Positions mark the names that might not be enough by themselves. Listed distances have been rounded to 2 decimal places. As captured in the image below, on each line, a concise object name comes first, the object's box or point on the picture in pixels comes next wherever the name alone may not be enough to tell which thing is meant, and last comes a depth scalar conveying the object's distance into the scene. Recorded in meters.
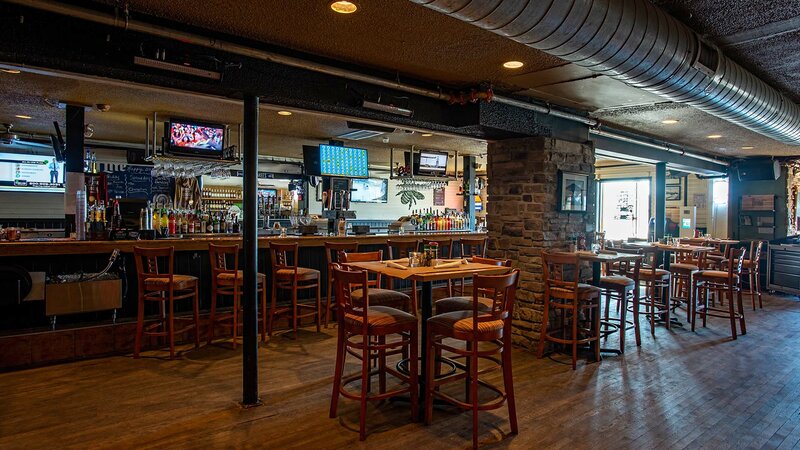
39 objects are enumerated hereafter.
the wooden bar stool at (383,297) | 3.81
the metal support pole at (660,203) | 9.37
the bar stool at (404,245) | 5.86
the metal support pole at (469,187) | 10.56
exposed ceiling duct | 2.25
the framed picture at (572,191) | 5.56
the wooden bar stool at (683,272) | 6.43
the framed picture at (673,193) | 11.98
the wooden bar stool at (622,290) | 5.18
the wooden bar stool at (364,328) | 3.19
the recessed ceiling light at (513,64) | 4.04
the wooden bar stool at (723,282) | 5.99
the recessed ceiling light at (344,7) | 2.93
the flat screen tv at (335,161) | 7.82
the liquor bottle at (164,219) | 6.45
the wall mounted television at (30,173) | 9.53
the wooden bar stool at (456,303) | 3.83
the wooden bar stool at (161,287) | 4.64
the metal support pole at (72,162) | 5.70
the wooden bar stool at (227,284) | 5.08
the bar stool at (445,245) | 6.02
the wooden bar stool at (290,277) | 5.57
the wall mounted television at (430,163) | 9.22
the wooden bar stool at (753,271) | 8.03
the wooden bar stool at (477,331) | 3.08
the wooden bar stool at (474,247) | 6.29
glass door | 12.54
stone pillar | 5.41
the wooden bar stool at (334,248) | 5.89
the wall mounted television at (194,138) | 6.58
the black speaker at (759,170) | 10.23
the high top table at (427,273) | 3.29
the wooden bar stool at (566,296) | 4.75
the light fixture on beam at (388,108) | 4.26
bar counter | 4.45
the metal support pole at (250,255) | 3.65
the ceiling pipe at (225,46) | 2.76
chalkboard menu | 10.70
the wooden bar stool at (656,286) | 5.94
